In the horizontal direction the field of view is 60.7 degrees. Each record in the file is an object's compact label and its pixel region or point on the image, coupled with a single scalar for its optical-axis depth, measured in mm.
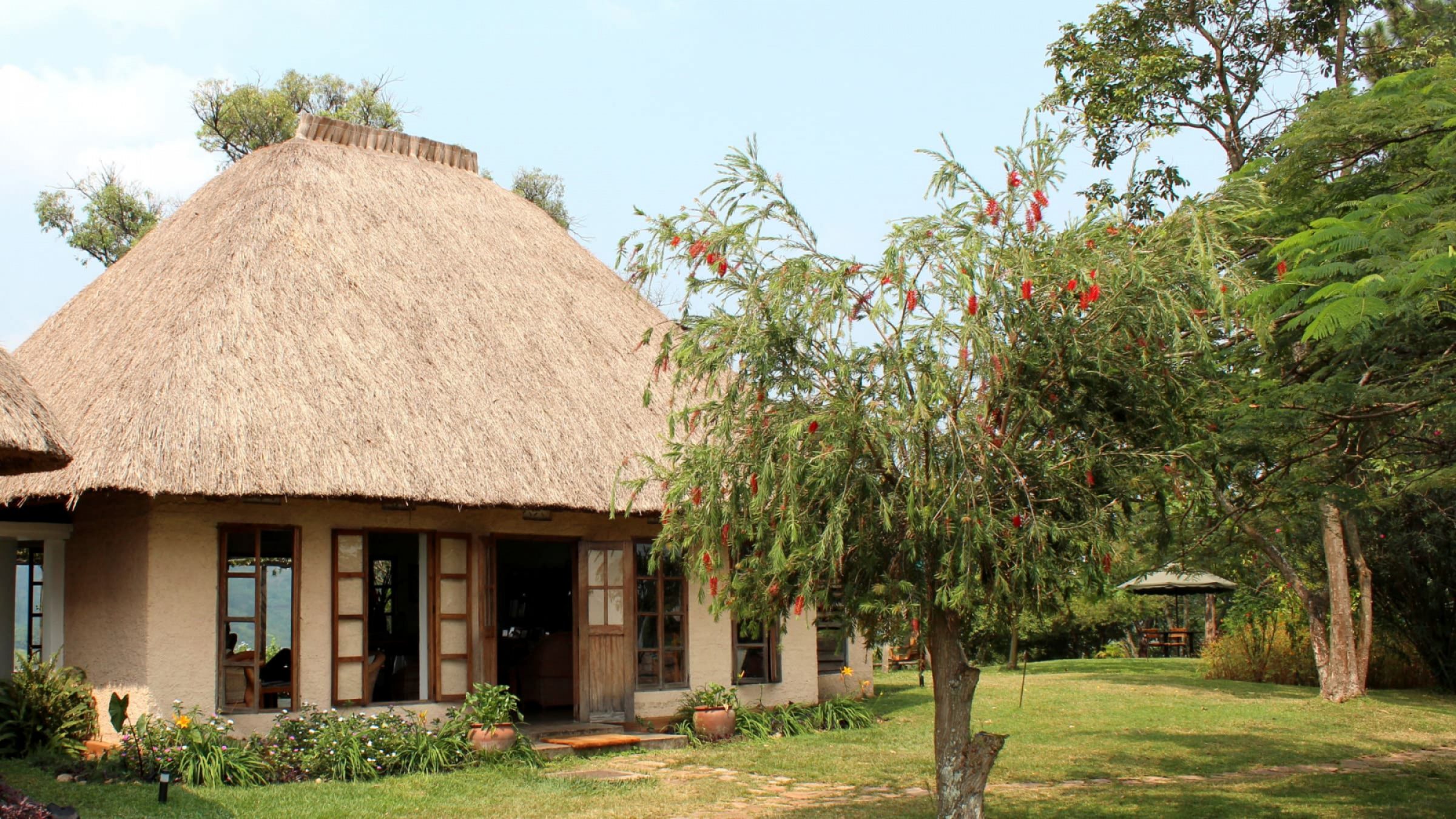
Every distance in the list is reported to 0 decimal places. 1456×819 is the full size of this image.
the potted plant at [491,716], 10602
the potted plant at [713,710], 12195
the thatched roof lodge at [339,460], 10023
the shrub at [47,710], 10102
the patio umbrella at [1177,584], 20984
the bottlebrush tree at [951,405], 6230
